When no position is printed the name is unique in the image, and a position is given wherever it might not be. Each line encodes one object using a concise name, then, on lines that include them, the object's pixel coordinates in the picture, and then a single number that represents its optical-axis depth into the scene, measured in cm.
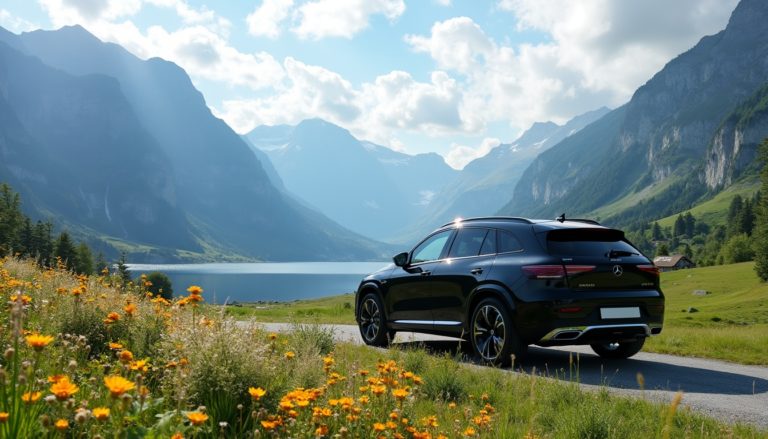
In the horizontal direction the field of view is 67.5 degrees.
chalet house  12946
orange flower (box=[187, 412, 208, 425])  241
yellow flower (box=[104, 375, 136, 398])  227
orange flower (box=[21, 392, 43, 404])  236
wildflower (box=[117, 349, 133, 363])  328
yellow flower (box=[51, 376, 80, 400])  219
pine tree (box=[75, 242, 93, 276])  7114
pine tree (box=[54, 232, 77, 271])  6851
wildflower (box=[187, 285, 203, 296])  484
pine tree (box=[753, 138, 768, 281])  6012
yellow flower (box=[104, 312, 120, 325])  491
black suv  793
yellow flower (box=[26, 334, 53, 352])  240
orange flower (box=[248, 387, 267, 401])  312
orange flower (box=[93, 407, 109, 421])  209
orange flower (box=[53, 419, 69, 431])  225
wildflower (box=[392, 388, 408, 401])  373
